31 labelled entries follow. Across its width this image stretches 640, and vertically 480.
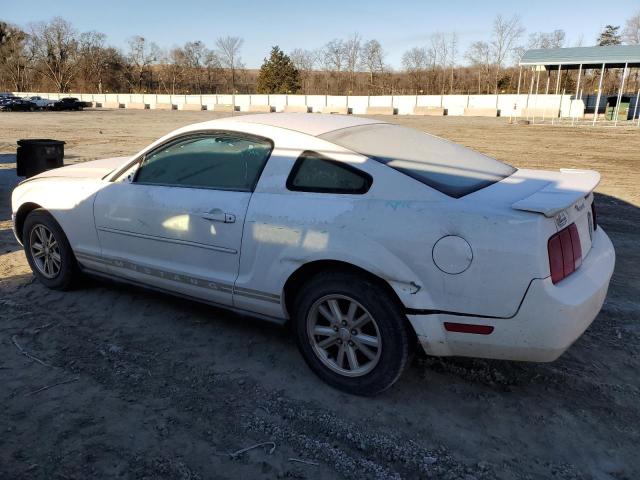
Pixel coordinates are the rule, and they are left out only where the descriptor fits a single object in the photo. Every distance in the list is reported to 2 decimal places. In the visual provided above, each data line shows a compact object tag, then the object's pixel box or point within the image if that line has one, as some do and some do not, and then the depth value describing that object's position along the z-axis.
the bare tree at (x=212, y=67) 88.25
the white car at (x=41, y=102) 46.03
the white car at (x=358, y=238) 2.57
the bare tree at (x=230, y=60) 85.07
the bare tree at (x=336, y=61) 75.75
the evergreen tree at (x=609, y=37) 66.04
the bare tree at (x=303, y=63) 78.01
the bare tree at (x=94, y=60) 82.25
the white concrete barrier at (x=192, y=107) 54.12
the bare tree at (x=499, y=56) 65.56
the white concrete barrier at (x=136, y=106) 56.25
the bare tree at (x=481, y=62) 67.12
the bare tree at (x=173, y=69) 85.40
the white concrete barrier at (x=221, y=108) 52.28
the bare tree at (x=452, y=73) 63.34
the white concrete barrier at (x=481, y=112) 39.59
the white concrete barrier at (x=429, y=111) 42.81
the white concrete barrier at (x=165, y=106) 55.88
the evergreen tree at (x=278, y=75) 66.06
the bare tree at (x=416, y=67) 67.94
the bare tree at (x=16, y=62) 81.00
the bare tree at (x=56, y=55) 80.81
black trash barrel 8.38
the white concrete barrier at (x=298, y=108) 47.94
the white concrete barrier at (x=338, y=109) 46.69
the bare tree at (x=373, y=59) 73.44
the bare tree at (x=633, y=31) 64.81
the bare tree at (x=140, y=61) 89.56
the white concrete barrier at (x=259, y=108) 49.56
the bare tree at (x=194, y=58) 87.25
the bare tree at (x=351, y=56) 74.88
